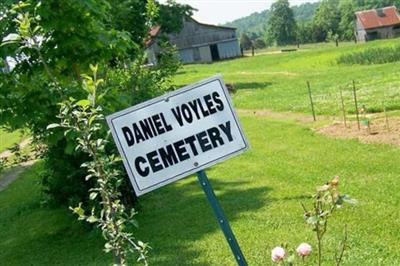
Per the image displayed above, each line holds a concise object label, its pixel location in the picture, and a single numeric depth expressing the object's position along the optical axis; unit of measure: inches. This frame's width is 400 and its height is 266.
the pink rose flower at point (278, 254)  115.6
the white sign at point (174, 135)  126.4
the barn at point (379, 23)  3221.0
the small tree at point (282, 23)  5482.3
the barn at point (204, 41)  2785.4
